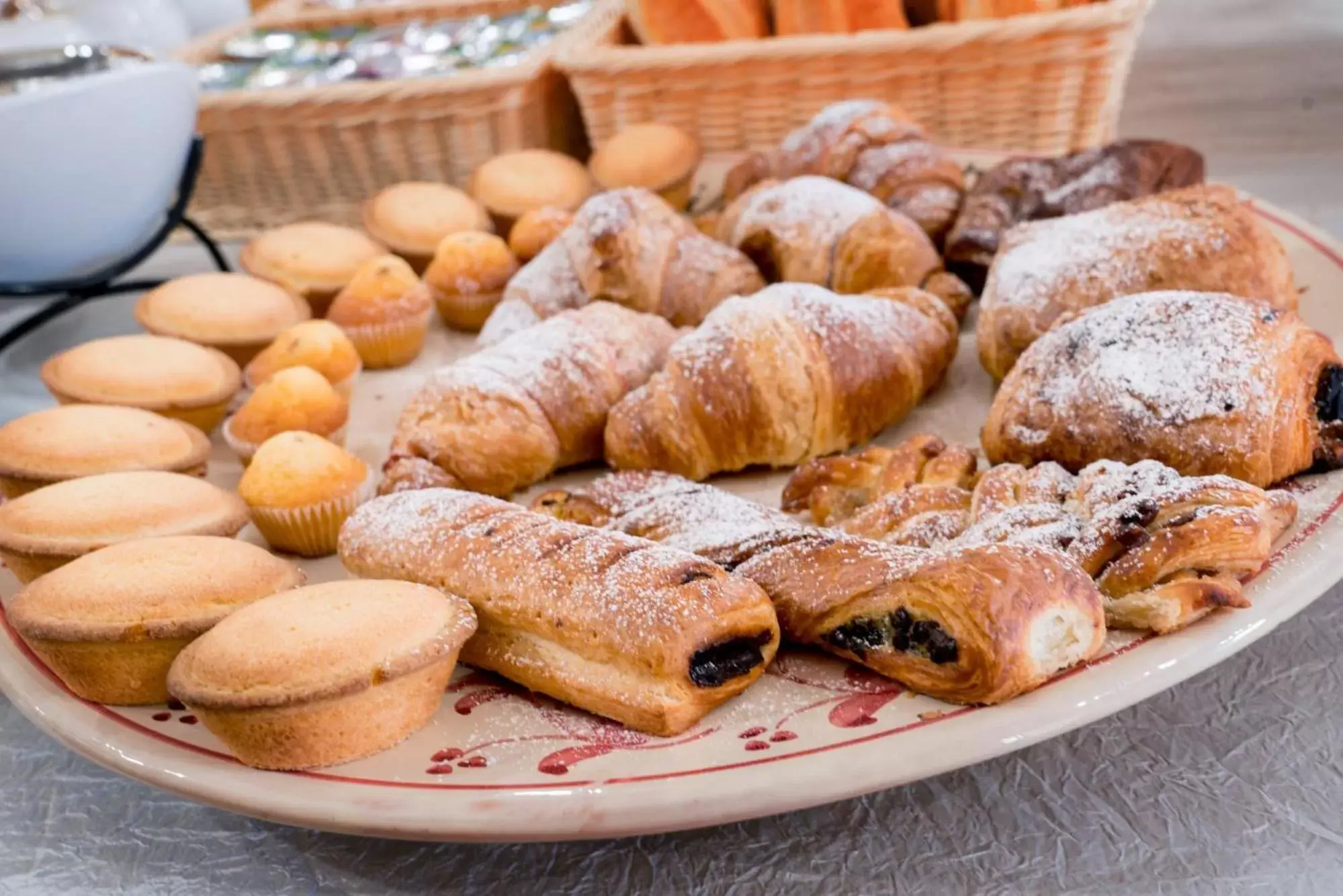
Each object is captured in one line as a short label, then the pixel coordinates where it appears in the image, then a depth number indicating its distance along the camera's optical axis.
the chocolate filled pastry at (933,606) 0.80
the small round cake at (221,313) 1.05
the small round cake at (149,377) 0.99
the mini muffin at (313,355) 1.01
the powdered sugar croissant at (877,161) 1.08
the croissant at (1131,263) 0.95
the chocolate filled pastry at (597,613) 0.81
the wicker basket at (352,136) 1.21
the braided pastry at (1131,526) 0.82
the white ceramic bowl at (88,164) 1.05
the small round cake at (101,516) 0.88
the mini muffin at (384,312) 1.06
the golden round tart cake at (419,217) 1.14
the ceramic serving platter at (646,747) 0.79
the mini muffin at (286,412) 0.97
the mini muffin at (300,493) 0.92
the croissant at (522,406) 0.95
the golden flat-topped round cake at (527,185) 1.18
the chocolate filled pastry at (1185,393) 0.87
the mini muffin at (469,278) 1.09
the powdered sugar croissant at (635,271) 1.04
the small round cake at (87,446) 0.93
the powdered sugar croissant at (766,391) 0.95
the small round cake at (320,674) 0.80
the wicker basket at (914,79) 1.16
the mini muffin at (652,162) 1.17
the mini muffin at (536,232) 1.12
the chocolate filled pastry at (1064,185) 1.05
